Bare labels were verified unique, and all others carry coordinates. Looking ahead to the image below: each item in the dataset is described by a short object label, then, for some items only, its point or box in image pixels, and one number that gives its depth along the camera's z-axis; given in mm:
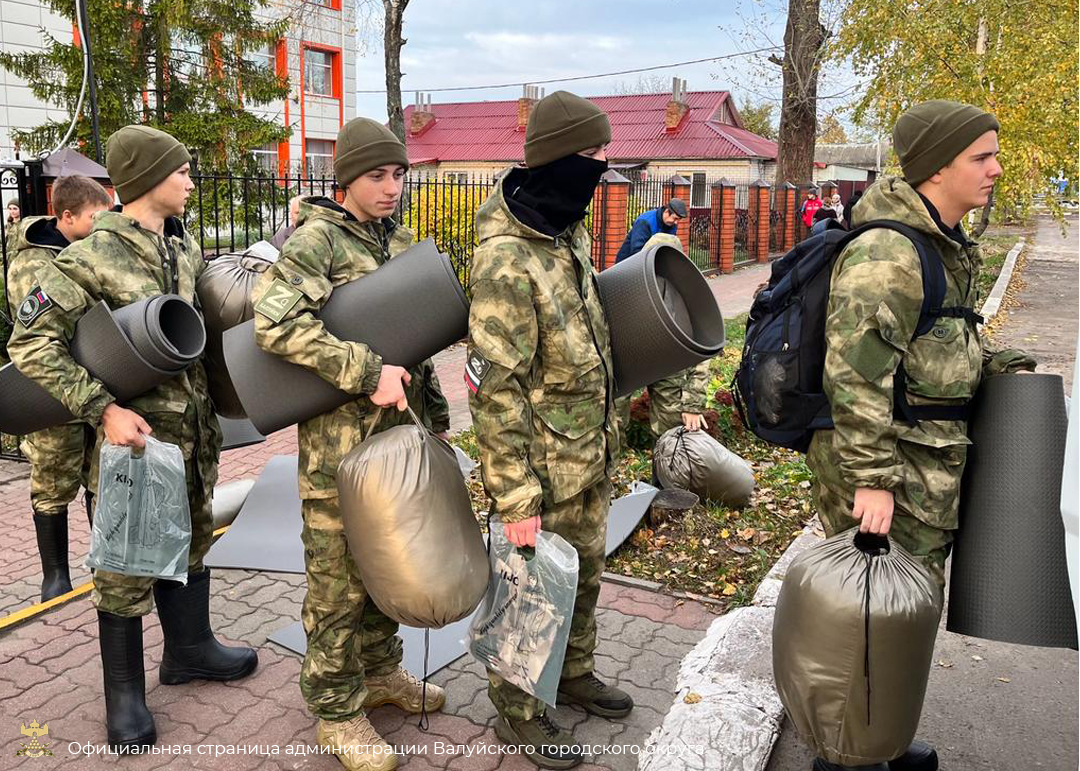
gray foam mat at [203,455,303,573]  4344
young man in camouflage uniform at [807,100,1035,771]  2355
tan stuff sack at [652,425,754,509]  4922
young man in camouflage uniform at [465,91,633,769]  2506
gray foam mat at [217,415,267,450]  3437
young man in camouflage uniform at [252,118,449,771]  2545
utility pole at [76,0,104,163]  6844
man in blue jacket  6445
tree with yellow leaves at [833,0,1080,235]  12352
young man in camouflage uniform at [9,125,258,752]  2678
